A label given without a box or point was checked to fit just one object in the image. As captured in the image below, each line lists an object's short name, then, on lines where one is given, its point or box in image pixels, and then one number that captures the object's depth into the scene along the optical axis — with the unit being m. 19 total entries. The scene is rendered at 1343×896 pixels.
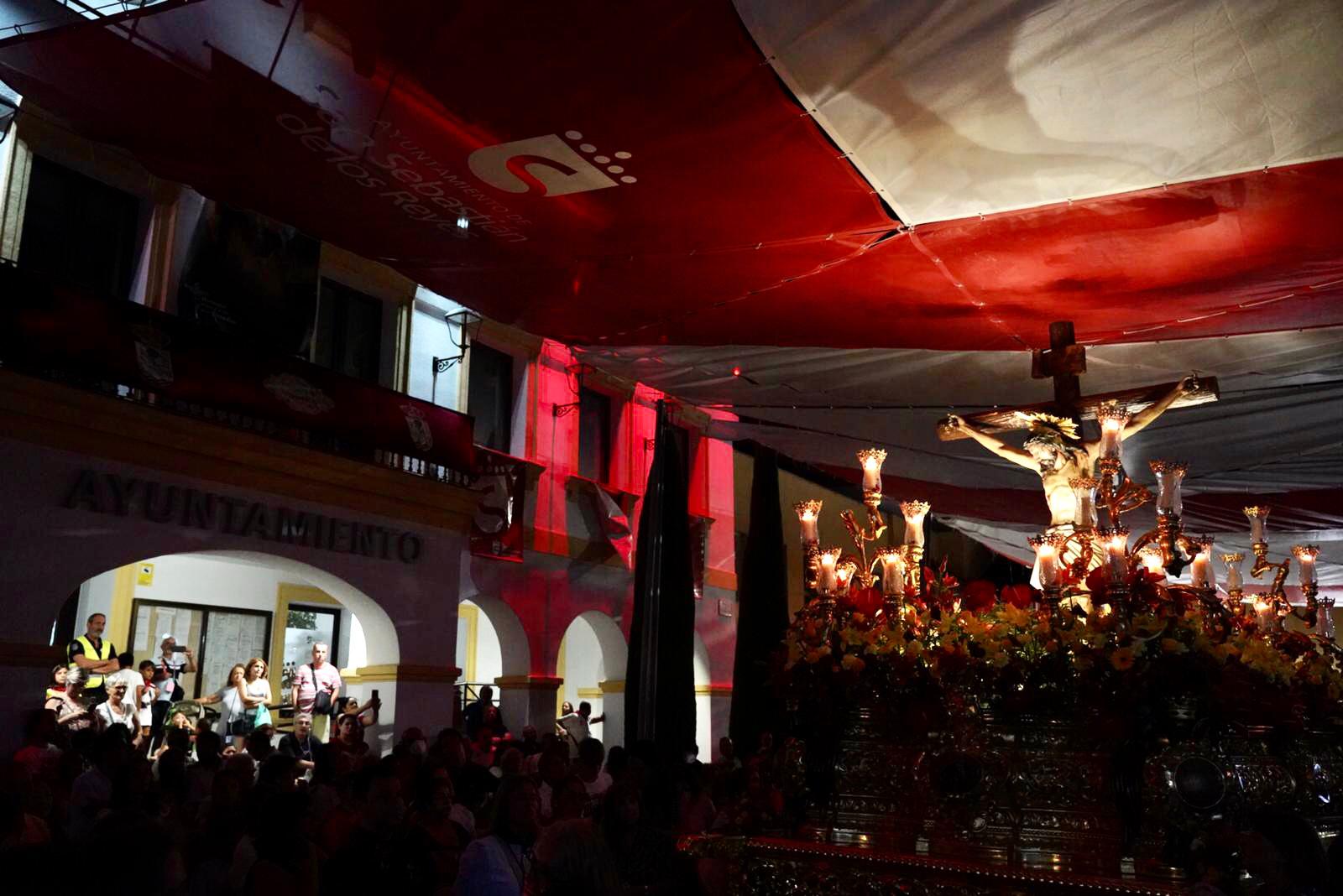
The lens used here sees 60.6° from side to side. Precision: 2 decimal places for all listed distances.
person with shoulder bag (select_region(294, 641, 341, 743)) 11.85
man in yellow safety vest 10.02
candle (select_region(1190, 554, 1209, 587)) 5.93
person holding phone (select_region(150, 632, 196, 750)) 10.97
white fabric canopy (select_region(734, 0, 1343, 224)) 3.59
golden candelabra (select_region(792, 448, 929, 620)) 5.54
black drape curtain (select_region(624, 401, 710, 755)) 8.62
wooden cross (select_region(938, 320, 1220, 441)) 6.07
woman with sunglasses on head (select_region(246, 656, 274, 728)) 11.57
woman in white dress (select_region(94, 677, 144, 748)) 9.74
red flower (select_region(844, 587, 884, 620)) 5.59
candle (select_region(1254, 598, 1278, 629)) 6.30
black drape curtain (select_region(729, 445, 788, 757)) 11.16
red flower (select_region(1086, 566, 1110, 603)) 4.90
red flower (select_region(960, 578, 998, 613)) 5.47
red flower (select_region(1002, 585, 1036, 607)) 5.34
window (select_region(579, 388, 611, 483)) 16.31
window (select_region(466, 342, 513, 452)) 14.72
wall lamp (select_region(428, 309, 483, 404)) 13.73
